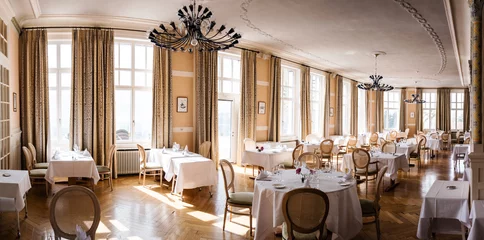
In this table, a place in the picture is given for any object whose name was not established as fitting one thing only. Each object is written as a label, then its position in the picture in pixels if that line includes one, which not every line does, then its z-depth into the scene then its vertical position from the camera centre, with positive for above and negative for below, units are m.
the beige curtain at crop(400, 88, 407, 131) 21.56 +0.39
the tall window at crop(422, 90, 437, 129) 21.64 +0.42
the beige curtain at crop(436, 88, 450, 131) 20.97 +0.41
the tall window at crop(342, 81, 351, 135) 17.66 +0.34
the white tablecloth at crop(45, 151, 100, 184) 6.32 -0.98
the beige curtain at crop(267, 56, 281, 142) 11.14 +0.47
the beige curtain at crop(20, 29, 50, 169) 7.68 +0.53
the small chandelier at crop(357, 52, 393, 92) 11.05 +1.00
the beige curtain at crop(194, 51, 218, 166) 9.10 +0.40
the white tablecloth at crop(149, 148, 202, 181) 6.75 -0.88
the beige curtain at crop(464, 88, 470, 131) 20.48 +0.29
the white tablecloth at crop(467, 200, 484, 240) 3.10 -0.99
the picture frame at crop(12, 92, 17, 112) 7.13 +0.27
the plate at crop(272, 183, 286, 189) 4.02 -0.82
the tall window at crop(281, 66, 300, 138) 12.41 +0.46
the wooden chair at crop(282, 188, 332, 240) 3.27 -0.90
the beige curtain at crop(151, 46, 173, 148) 8.48 +0.47
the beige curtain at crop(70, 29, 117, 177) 7.86 +0.53
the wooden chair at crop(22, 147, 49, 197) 6.43 -1.06
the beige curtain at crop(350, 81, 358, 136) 17.75 +0.29
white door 10.48 -0.50
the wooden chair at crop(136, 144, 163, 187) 7.20 -1.06
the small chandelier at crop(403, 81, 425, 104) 17.67 +0.79
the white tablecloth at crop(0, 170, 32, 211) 4.21 -0.90
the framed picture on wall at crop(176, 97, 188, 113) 8.97 +0.29
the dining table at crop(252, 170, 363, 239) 3.78 -1.01
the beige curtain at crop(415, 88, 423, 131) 21.34 -0.13
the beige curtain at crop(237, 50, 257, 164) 10.22 +0.49
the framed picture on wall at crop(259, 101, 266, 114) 11.04 +0.27
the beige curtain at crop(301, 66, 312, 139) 12.70 +0.50
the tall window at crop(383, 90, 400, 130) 21.89 +0.36
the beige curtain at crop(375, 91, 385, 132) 20.71 +0.16
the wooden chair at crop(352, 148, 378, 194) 6.95 -0.93
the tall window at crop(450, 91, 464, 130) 21.03 +0.35
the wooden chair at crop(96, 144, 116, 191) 6.89 -1.07
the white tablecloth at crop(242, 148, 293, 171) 7.80 -0.96
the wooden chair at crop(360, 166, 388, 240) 4.19 -1.11
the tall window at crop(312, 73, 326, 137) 14.57 +0.52
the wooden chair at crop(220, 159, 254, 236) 4.45 -1.06
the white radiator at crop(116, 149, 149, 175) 8.27 -1.09
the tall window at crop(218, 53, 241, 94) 10.23 +1.27
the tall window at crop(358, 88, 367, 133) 19.77 +0.32
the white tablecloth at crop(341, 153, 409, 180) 7.32 -0.98
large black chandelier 4.96 +1.25
